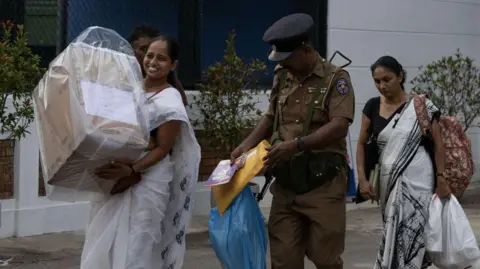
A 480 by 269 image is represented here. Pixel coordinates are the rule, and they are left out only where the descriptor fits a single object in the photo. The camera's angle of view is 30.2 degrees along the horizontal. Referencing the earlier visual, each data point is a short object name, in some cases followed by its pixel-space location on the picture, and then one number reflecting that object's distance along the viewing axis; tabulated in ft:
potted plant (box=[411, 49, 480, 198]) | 36.47
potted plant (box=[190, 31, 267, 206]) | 28.04
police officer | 15.44
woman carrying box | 15.26
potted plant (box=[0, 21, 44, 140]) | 22.07
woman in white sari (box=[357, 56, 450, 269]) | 18.98
